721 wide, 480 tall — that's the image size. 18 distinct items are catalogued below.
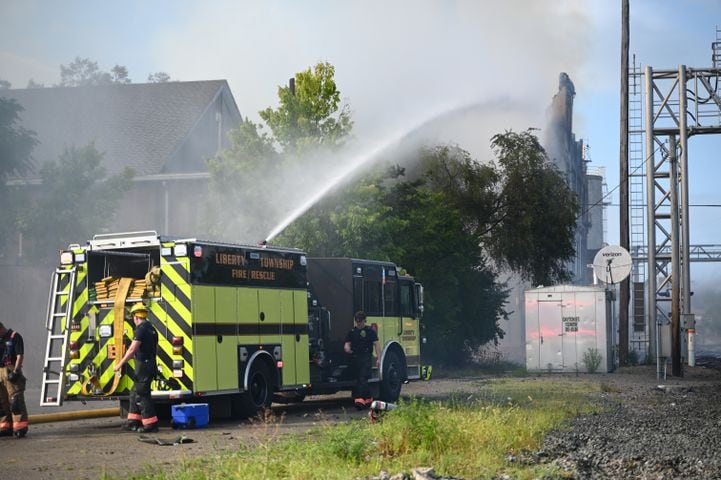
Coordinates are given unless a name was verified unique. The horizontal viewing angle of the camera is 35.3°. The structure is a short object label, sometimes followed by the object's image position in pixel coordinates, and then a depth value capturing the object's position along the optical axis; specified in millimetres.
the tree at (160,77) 72144
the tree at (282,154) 29719
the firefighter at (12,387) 15469
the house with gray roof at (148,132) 39125
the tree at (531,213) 43250
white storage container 34000
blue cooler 16453
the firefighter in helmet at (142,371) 15828
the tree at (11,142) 29453
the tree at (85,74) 63000
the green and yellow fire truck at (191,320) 16391
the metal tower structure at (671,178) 35319
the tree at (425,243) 30000
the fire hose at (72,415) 18514
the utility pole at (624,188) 36219
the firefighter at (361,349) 19938
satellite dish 30641
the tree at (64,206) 30375
